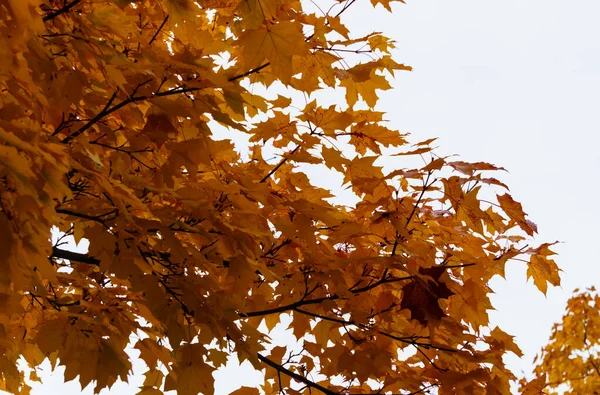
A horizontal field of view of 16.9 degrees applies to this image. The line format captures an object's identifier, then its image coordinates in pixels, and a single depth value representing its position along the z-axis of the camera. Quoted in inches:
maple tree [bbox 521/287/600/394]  282.8
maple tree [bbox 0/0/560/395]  149.2
